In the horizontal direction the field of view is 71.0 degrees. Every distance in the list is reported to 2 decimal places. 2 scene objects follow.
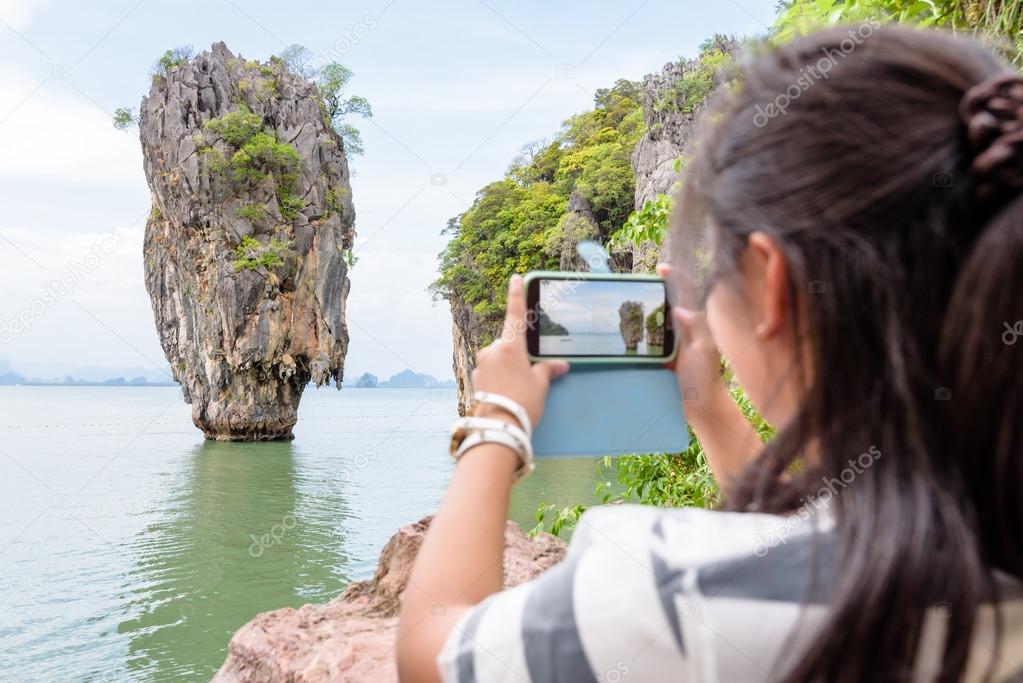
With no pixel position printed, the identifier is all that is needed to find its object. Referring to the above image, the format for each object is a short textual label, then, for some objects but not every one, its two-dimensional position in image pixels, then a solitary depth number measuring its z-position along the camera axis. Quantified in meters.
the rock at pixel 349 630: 1.28
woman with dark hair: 0.36
